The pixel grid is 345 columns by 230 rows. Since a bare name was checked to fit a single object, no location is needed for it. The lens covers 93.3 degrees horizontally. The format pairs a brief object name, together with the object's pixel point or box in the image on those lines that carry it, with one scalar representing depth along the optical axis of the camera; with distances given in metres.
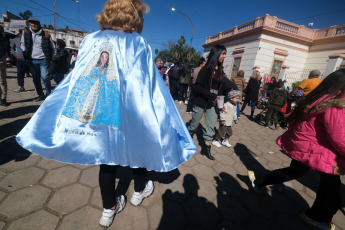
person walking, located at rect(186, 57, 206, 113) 3.12
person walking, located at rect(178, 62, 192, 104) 6.97
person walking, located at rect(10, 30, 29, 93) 4.82
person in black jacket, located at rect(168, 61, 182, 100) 7.27
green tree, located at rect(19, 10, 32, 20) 72.03
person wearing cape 1.19
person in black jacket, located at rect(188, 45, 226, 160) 2.71
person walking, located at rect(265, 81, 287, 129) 5.64
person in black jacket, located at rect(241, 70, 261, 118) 6.44
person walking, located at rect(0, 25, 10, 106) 3.73
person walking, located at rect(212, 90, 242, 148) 3.45
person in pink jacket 1.47
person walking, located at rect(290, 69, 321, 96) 4.29
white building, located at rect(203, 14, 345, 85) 13.08
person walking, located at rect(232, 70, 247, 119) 6.21
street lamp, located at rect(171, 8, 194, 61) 18.87
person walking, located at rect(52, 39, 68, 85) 5.25
